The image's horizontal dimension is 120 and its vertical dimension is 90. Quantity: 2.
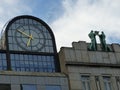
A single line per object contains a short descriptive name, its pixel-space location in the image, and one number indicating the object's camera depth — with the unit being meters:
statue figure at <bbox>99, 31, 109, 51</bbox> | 36.54
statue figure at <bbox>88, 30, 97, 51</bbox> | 36.20
